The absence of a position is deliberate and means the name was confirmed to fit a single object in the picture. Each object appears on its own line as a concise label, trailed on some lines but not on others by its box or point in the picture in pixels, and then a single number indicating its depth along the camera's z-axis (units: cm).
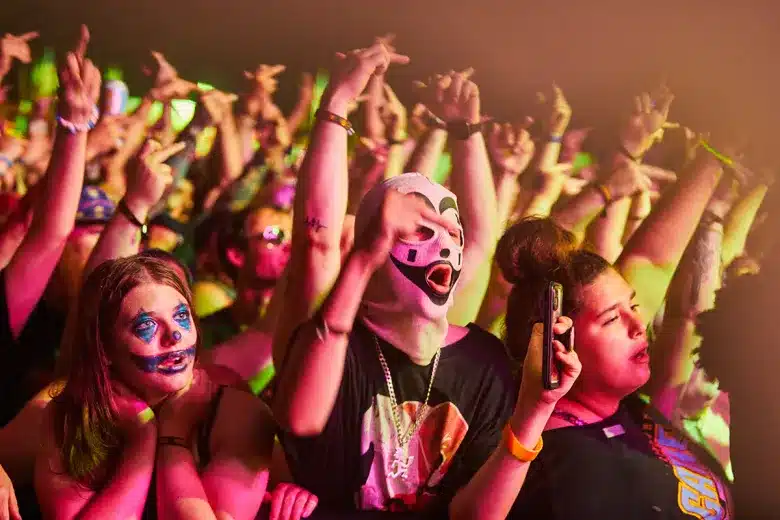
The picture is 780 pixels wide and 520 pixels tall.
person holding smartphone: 181
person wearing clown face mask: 176
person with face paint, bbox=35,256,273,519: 166
